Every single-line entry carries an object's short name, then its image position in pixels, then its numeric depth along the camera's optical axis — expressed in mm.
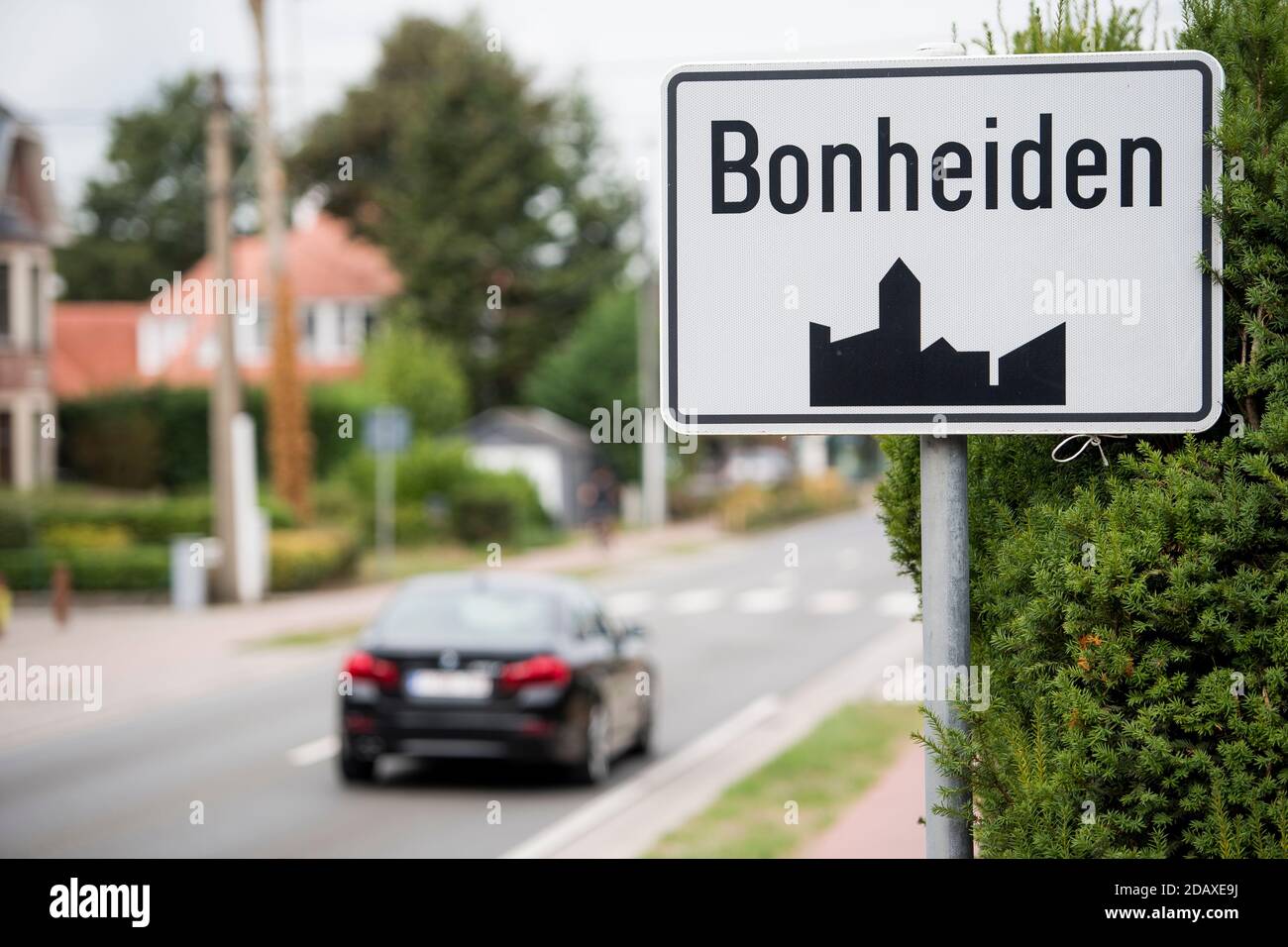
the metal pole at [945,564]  2600
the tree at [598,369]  48969
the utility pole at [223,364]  24844
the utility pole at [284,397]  29438
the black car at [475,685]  10945
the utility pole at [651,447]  44156
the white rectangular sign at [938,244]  2641
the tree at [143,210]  72625
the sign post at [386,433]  27766
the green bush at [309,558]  27297
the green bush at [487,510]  36344
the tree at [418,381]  42719
